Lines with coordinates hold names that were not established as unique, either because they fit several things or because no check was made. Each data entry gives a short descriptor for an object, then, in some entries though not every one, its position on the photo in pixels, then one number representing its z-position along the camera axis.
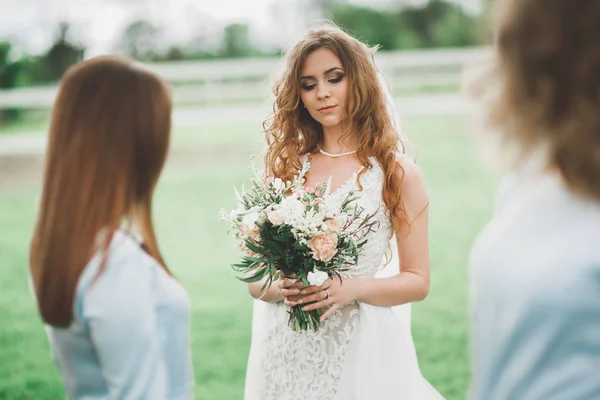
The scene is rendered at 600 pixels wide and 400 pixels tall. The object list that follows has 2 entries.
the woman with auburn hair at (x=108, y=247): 1.87
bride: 3.11
